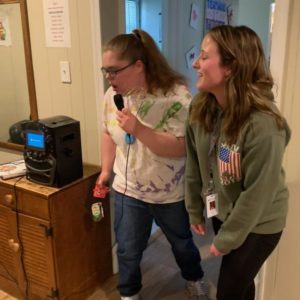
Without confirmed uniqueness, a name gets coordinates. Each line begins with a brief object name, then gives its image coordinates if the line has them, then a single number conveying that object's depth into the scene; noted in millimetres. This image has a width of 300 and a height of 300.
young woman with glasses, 1502
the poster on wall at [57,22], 1865
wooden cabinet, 1714
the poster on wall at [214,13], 3424
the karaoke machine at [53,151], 1673
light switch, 1954
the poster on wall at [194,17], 3107
